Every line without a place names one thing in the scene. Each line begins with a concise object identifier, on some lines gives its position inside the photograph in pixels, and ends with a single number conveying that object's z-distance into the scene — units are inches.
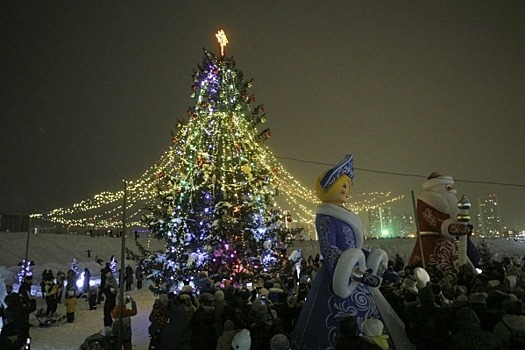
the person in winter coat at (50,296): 485.7
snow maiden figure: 193.5
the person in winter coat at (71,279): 563.2
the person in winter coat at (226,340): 188.2
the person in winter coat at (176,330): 235.8
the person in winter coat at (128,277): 703.1
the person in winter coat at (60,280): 576.0
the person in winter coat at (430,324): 177.9
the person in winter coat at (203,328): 229.1
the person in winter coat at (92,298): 534.0
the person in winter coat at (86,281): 640.4
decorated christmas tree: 471.8
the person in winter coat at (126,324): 278.4
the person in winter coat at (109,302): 396.5
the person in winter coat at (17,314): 234.9
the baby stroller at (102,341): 191.2
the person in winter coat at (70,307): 453.7
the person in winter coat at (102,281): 523.1
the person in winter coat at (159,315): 250.1
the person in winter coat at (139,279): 750.2
